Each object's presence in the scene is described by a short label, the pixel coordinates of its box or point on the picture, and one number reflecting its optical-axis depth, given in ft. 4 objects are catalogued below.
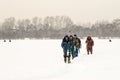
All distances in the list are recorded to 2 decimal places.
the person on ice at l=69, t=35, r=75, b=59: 50.39
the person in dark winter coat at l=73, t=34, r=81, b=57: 57.26
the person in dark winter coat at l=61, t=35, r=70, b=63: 49.26
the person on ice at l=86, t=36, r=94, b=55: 63.87
